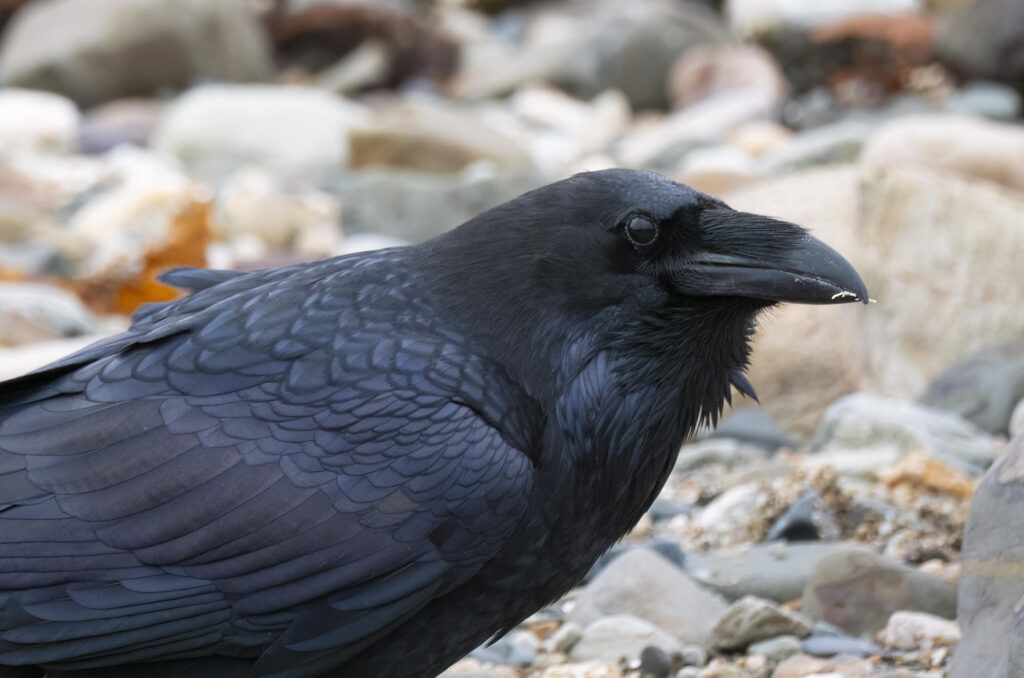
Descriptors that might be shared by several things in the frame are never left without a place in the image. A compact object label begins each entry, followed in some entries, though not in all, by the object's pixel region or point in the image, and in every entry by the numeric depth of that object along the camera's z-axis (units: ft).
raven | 17.29
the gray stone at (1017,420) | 33.37
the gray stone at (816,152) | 72.28
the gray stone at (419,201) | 67.56
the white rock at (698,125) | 91.30
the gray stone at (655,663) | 24.31
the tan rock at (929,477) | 31.35
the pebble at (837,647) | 24.39
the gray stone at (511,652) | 25.91
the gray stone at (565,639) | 26.25
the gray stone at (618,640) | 25.27
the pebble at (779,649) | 24.41
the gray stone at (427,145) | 86.38
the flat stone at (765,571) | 27.71
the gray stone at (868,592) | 25.54
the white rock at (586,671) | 24.23
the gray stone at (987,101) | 101.96
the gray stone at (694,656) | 24.81
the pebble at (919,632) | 24.04
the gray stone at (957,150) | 62.34
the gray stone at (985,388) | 37.86
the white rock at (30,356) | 39.63
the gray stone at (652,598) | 26.27
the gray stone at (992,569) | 20.24
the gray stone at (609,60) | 128.67
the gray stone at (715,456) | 37.88
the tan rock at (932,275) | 45.80
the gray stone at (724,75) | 118.52
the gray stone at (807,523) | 30.40
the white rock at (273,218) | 69.67
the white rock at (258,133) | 91.66
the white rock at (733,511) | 32.19
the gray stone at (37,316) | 47.70
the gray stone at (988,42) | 108.68
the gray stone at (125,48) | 116.98
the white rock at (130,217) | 59.47
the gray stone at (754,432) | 40.11
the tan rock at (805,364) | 42.45
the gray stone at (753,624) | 24.88
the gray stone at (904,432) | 34.37
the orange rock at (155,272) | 57.16
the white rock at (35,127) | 95.25
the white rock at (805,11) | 127.54
